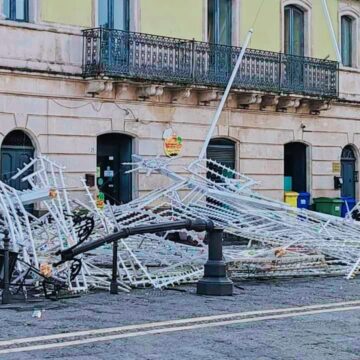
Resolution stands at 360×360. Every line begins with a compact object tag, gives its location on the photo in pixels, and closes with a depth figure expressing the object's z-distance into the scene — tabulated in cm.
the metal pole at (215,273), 1259
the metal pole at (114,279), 1252
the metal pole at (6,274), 1135
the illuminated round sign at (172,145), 2422
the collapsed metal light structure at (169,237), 1255
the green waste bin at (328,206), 2770
